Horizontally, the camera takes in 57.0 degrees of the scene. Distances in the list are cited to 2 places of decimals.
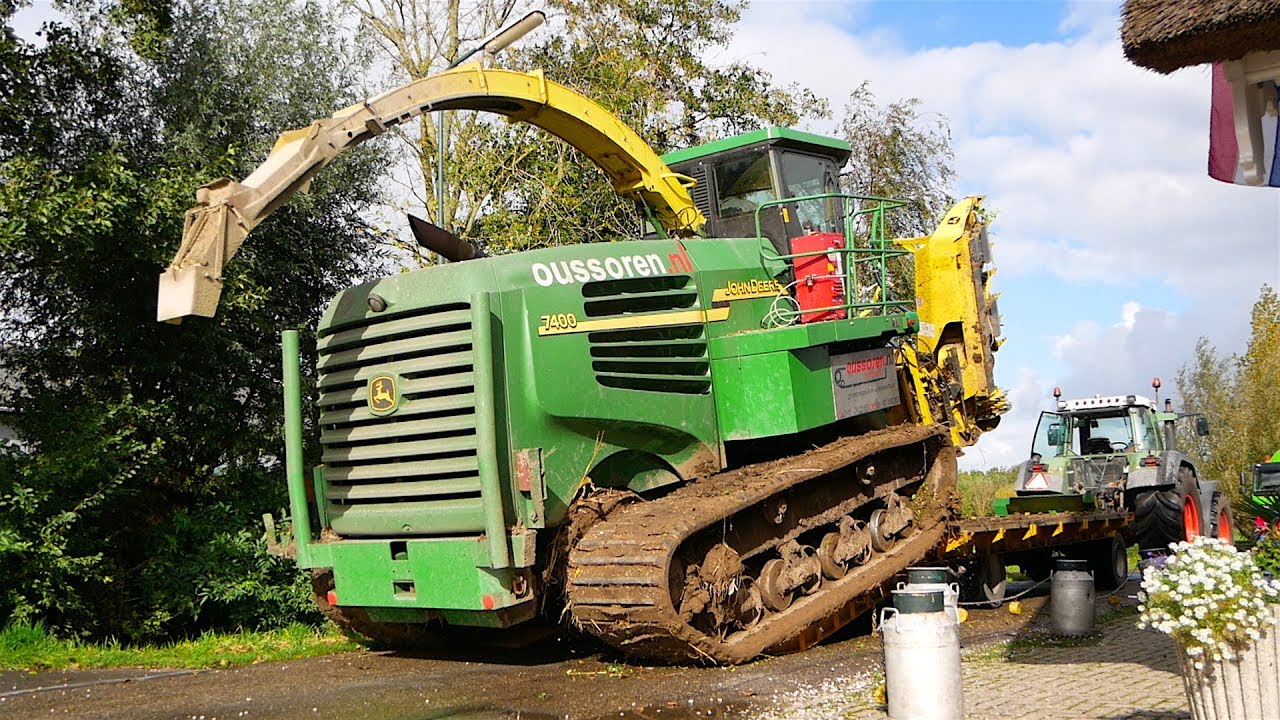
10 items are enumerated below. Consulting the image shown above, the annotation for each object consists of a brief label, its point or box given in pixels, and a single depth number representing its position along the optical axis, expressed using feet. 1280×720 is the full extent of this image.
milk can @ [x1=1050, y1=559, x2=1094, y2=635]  31.73
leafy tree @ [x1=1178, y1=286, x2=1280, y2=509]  98.12
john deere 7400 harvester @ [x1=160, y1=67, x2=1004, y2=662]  24.64
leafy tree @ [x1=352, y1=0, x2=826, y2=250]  64.28
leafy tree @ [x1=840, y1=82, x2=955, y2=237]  70.90
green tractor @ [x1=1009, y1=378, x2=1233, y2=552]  46.34
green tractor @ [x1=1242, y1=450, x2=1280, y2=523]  58.13
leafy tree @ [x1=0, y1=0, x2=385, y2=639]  39.60
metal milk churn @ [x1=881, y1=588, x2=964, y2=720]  20.36
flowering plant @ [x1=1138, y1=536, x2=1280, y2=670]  16.57
